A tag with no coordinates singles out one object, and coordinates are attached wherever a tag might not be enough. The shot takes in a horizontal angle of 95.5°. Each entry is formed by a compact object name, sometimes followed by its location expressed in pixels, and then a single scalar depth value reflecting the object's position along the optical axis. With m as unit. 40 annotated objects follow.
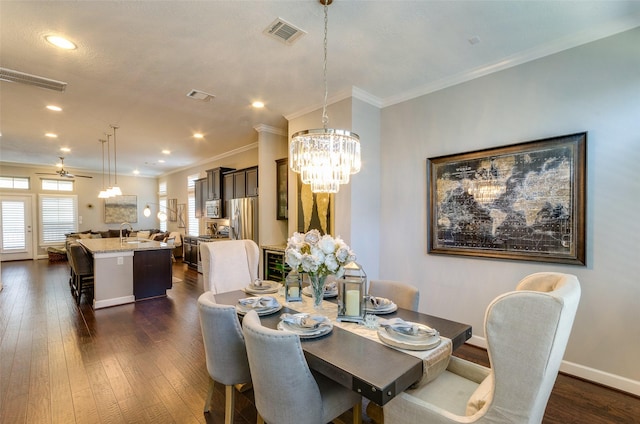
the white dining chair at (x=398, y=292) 2.19
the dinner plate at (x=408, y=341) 1.43
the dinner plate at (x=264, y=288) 2.39
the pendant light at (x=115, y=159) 5.19
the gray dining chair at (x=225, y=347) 1.72
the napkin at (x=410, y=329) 1.54
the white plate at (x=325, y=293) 2.33
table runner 1.37
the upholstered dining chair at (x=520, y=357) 1.05
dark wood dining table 1.17
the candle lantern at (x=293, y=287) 2.21
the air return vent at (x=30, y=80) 2.92
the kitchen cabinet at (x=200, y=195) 7.66
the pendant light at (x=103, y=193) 6.04
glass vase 1.95
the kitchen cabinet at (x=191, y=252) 7.50
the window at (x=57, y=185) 9.30
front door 8.60
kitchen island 4.57
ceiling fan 7.38
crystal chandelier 2.11
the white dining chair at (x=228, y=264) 2.74
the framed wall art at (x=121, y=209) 10.41
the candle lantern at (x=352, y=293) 1.80
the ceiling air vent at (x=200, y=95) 3.62
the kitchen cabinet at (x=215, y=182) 6.85
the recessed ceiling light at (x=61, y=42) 2.50
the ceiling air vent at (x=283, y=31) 2.32
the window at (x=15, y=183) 8.61
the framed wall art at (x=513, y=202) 2.55
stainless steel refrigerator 5.20
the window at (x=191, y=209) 8.81
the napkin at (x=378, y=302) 2.01
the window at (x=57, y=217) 9.22
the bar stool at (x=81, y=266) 4.68
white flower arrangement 1.82
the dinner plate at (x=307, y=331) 1.56
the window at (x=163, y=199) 10.71
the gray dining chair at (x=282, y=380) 1.29
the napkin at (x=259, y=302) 2.00
